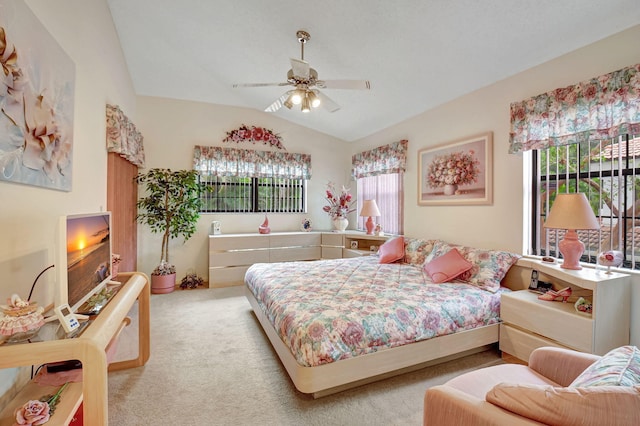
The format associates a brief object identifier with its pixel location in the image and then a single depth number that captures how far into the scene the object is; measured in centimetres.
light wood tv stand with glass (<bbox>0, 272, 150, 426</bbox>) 110
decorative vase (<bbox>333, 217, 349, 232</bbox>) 539
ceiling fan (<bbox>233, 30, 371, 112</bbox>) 249
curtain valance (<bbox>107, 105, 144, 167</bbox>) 306
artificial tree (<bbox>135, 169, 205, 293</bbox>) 428
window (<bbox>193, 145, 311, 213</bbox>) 495
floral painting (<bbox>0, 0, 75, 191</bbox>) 139
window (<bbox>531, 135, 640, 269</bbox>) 221
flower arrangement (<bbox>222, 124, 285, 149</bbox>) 509
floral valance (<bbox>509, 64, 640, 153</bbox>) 207
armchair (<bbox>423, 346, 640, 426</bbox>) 86
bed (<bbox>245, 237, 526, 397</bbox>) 187
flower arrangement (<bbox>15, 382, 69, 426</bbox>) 116
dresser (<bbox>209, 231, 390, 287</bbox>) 461
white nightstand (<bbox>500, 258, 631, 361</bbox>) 201
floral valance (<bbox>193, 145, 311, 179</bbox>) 488
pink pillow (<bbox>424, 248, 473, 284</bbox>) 290
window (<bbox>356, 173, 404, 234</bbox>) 451
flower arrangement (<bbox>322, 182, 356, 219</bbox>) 541
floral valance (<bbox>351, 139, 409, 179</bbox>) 435
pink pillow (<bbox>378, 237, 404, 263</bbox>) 380
